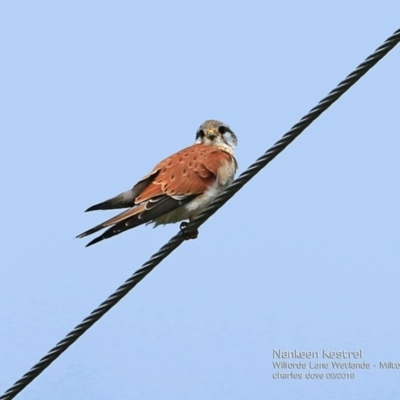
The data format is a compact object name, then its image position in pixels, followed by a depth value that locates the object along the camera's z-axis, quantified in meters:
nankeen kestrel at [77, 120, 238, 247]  11.56
